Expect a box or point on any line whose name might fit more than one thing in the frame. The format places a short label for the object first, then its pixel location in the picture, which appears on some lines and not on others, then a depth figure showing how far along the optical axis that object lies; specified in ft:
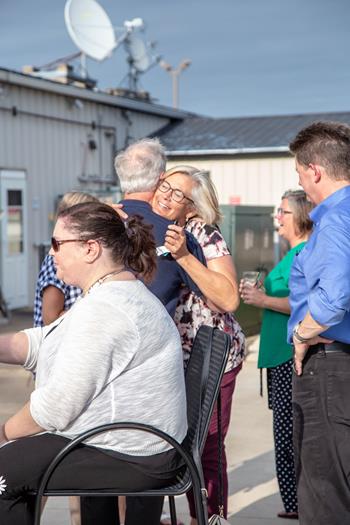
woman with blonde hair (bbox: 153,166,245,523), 12.69
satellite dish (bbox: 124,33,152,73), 69.96
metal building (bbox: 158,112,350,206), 58.03
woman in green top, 15.10
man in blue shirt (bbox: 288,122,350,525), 10.43
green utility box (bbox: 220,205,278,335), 37.19
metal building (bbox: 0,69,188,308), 48.70
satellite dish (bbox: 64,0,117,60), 57.21
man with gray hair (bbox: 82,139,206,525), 11.38
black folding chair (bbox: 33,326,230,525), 8.96
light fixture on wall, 55.31
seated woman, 9.01
